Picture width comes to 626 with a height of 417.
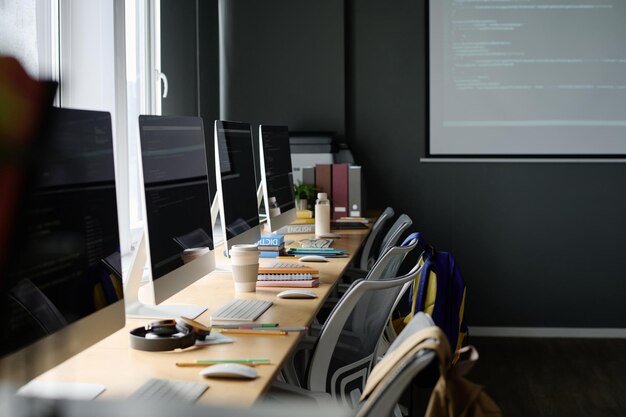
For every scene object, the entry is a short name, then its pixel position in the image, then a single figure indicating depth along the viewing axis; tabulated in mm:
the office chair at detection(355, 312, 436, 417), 1071
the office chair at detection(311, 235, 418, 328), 2311
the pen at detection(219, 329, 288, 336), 1798
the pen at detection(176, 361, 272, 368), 1494
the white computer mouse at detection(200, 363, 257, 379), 1398
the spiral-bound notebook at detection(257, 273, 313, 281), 2506
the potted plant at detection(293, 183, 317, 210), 4496
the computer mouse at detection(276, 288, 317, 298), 2271
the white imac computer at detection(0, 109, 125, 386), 1020
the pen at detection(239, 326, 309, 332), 1830
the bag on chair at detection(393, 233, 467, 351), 2865
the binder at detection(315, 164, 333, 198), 4605
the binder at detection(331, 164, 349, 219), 4617
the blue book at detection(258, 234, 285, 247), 3201
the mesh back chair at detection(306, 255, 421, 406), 1951
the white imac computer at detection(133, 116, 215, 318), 1758
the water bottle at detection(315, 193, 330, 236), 3879
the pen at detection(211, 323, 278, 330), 1849
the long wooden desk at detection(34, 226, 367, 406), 1331
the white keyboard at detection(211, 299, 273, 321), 1926
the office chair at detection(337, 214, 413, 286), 3077
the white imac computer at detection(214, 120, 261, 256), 2480
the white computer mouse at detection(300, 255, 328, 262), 3061
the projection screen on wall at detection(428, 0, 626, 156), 4914
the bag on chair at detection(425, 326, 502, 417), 940
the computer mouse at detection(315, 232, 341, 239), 3830
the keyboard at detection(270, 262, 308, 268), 2787
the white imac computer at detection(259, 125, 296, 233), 3324
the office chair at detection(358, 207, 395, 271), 3996
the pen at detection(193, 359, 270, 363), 1513
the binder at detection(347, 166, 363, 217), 4637
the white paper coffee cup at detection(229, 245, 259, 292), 2287
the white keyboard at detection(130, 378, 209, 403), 1267
